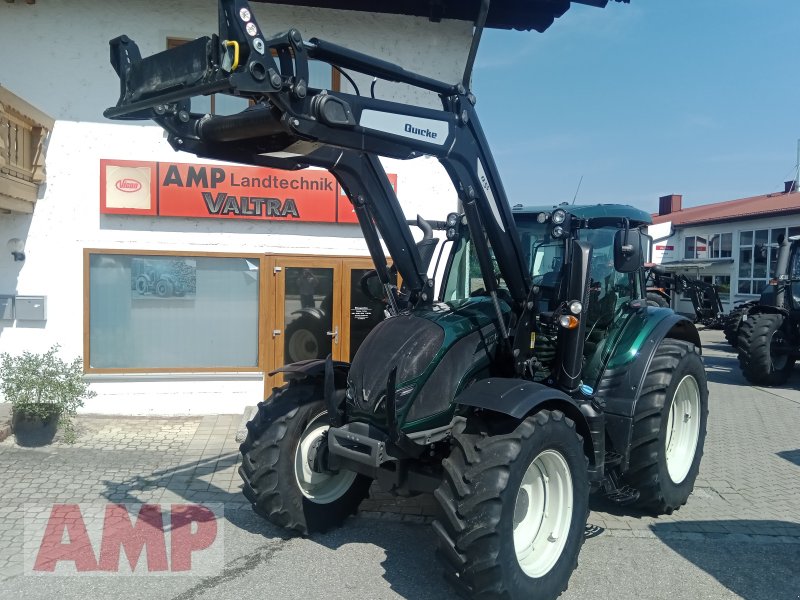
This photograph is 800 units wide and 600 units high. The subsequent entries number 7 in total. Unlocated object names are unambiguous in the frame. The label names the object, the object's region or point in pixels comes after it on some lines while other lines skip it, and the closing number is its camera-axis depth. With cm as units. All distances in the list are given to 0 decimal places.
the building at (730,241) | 2201
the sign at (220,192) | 794
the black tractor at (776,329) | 1115
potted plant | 679
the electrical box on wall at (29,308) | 783
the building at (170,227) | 786
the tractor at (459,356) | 334
